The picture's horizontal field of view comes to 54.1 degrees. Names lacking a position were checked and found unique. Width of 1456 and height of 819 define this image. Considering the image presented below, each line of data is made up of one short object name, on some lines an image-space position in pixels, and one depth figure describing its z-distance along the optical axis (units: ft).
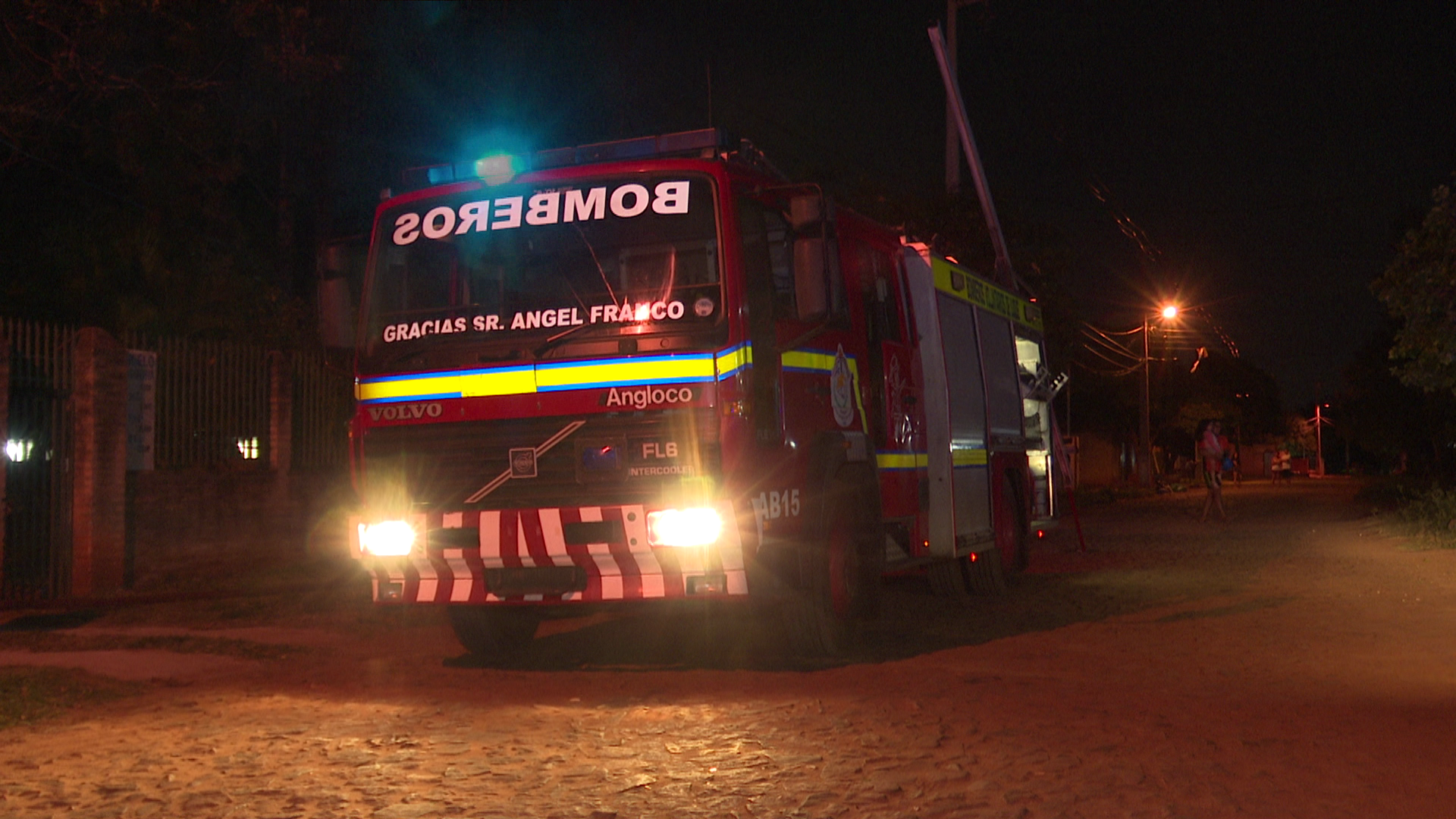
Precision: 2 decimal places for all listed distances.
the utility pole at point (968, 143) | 57.47
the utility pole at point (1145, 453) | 150.10
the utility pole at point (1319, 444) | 313.53
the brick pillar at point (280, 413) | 55.31
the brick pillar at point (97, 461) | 46.09
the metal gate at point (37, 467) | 44.47
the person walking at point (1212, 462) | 84.28
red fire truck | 27.02
